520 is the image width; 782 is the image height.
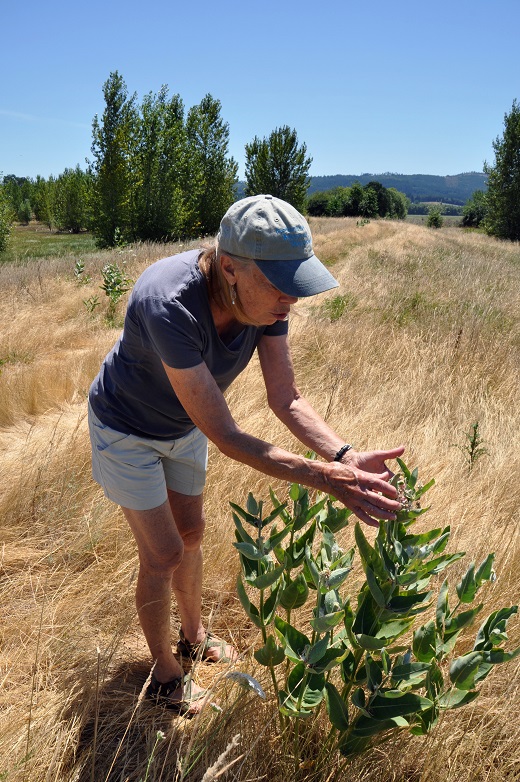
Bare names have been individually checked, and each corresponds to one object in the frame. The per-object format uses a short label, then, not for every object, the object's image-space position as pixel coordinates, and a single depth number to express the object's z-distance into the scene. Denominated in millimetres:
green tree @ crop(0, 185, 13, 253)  30094
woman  1511
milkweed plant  1391
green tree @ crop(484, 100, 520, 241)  40812
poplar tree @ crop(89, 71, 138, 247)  25359
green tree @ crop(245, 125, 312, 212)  41938
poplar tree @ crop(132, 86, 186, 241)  26719
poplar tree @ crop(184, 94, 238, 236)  33381
